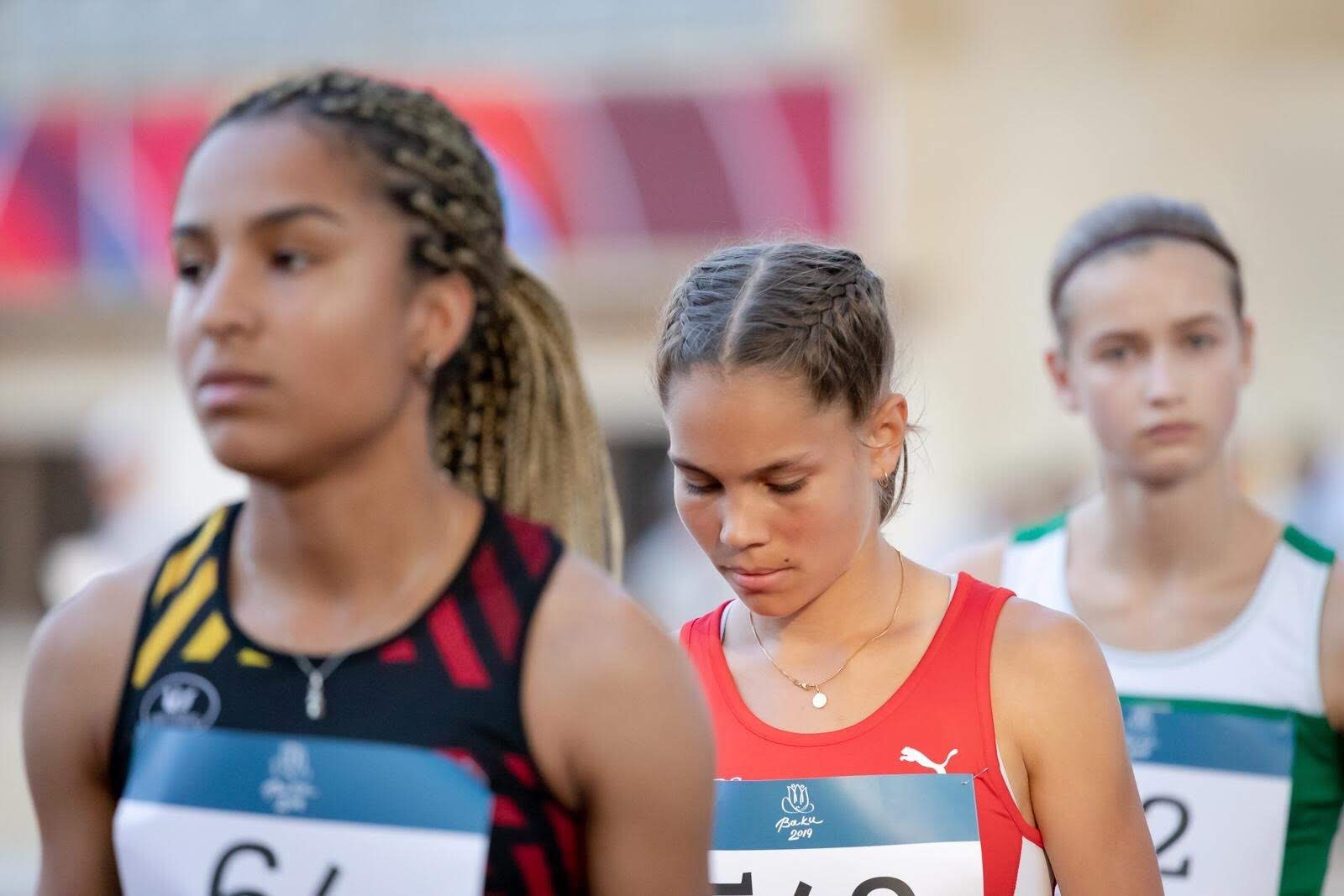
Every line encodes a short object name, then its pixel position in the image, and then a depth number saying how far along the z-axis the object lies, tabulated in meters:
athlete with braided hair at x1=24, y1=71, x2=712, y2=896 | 3.60
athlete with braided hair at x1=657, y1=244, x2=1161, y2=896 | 3.77
